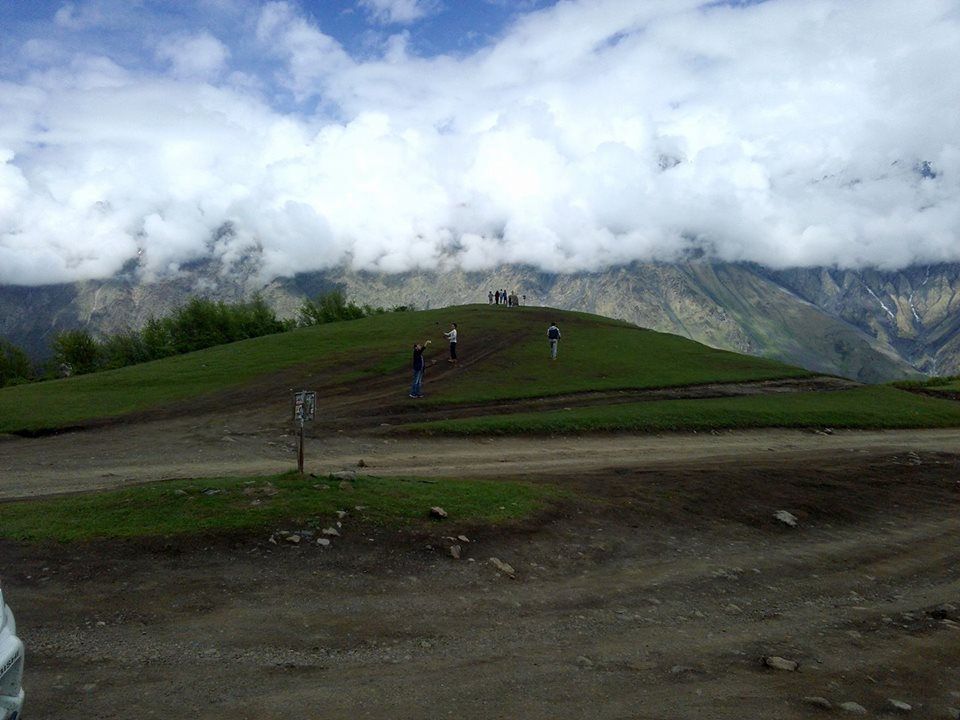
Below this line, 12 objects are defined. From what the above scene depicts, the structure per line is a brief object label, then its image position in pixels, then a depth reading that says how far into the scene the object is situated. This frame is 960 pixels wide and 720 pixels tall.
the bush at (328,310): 105.56
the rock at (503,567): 12.64
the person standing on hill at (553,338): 49.00
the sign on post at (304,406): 16.42
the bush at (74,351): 102.81
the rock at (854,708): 8.91
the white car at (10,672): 6.25
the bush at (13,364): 99.28
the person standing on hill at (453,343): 45.94
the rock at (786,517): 17.44
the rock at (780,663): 9.92
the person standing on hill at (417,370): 34.72
